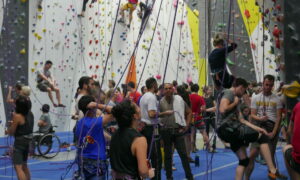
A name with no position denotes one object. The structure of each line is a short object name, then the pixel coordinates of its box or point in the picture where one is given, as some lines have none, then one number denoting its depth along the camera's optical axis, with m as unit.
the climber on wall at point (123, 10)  13.36
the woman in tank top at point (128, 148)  2.90
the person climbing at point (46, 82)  10.46
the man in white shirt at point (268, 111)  5.51
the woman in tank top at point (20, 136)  5.07
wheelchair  8.31
